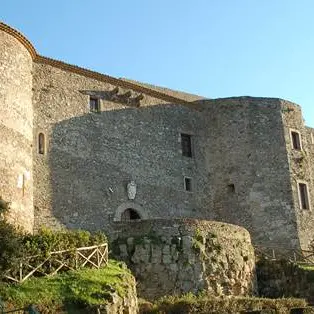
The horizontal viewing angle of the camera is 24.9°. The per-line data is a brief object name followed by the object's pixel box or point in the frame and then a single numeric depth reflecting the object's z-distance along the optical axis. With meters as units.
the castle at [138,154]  29.61
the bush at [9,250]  20.12
